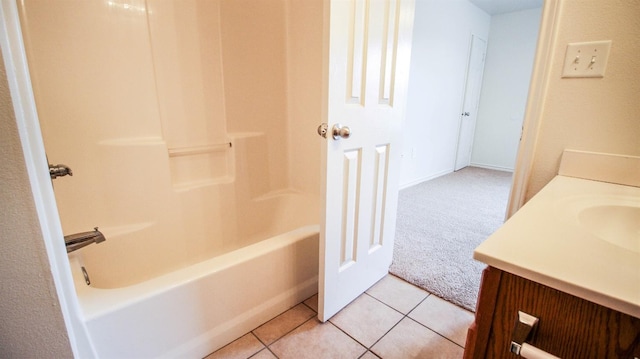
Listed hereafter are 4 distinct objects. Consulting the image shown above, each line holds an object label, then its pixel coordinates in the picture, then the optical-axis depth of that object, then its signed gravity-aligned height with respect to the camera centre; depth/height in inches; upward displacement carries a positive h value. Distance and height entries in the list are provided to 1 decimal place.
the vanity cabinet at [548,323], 14.5 -11.9
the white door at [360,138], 42.8 -5.6
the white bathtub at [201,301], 36.2 -29.6
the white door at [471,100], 157.5 +4.8
